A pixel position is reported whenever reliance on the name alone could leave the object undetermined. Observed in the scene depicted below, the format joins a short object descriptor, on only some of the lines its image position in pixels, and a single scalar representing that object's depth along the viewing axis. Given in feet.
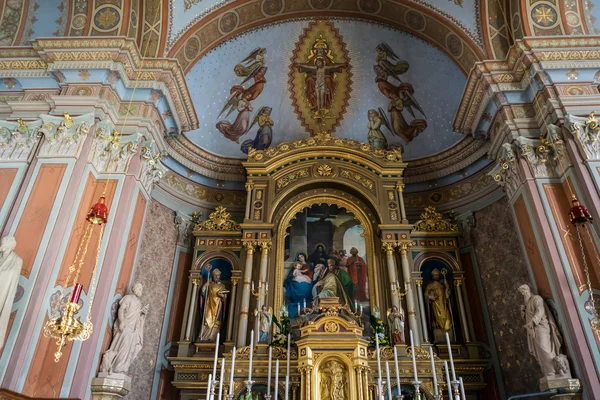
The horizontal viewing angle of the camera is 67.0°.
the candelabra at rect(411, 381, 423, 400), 16.69
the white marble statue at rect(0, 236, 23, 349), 17.79
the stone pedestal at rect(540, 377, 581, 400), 19.24
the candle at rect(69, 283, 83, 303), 17.03
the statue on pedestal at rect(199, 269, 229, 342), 29.50
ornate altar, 26.03
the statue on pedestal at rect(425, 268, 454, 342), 29.71
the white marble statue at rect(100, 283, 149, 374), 20.80
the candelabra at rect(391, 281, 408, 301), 29.36
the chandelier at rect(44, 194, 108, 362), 16.74
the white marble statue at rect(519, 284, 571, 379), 19.99
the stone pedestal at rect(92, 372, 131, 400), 19.83
